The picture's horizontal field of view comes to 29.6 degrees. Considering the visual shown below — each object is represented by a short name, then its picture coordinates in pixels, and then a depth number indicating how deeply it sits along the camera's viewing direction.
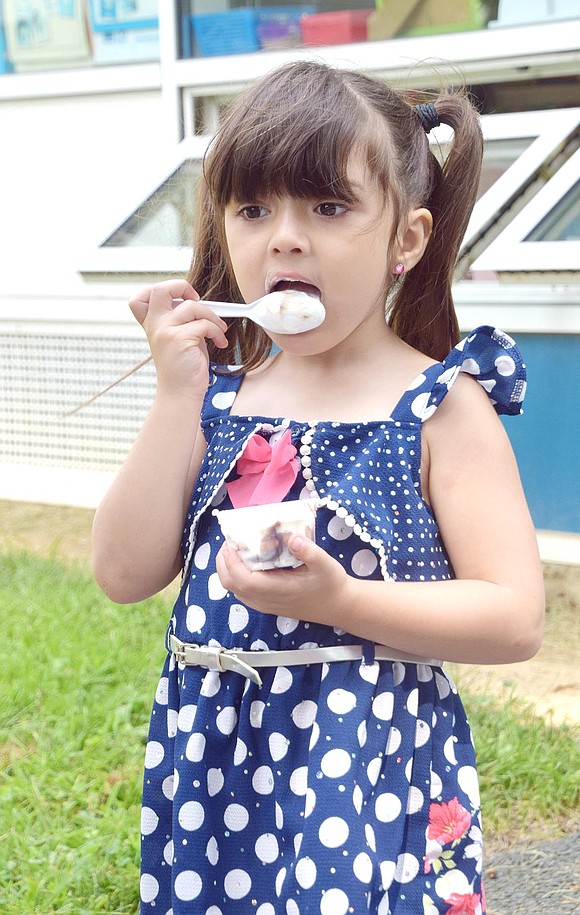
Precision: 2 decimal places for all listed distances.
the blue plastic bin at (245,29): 4.09
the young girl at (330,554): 1.27
